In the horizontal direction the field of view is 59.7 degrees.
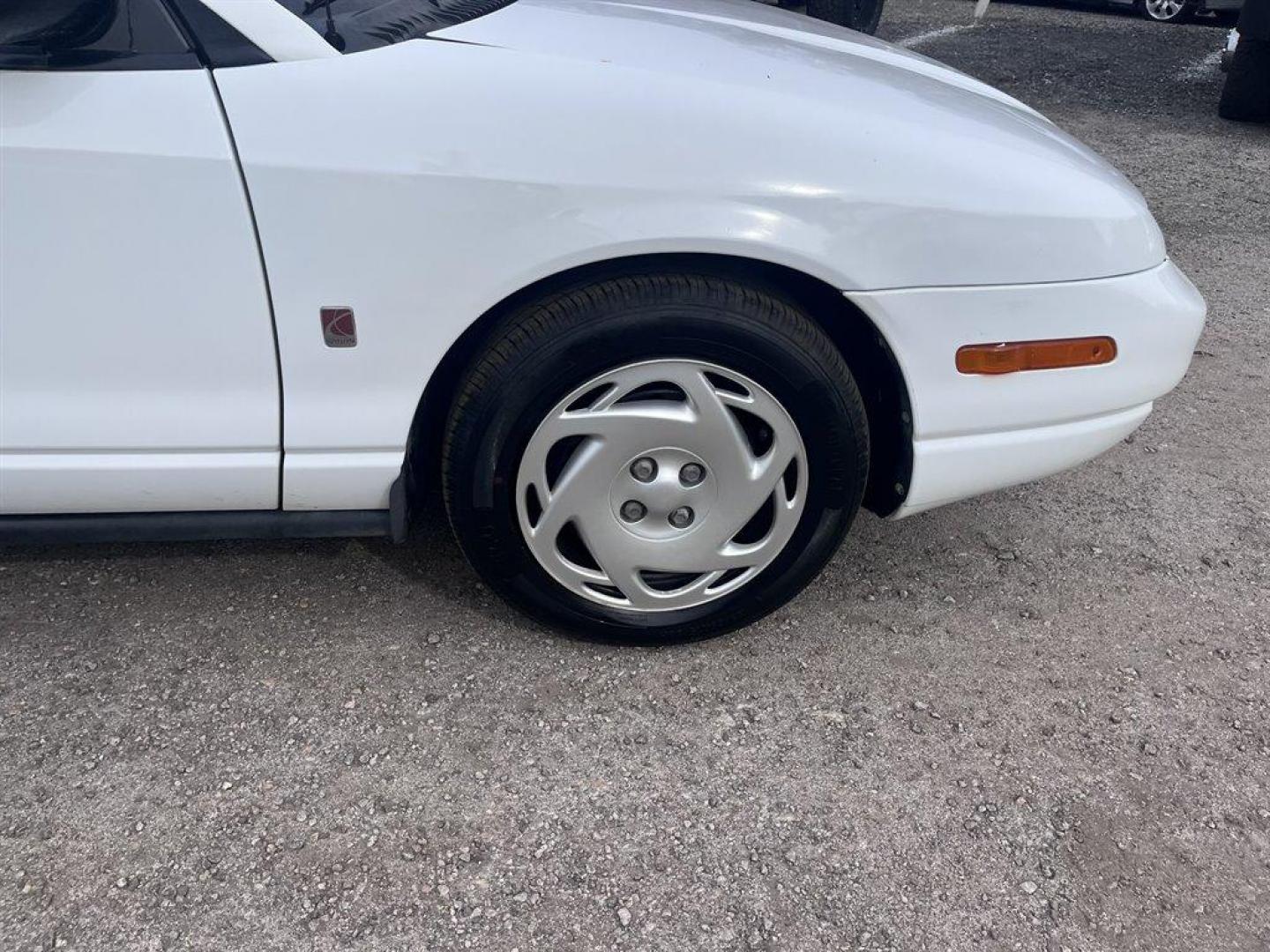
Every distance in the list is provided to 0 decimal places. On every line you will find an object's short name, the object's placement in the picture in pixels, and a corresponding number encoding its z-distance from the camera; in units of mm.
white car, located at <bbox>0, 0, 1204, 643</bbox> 1860
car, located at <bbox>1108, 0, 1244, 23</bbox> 10227
